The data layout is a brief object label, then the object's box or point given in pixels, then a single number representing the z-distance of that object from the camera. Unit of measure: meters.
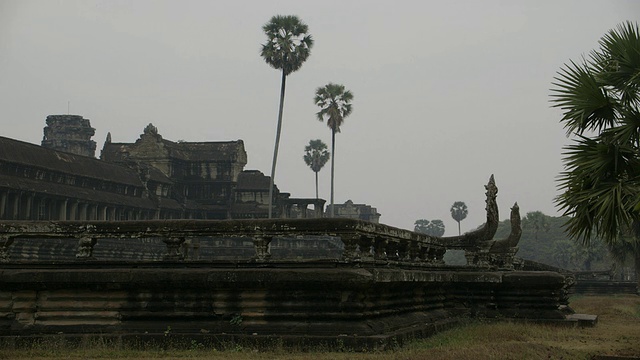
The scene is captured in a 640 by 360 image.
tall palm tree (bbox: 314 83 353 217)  76.75
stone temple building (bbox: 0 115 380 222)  50.19
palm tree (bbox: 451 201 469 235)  172.11
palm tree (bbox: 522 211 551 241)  123.47
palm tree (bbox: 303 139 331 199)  123.50
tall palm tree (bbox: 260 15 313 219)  60.66
